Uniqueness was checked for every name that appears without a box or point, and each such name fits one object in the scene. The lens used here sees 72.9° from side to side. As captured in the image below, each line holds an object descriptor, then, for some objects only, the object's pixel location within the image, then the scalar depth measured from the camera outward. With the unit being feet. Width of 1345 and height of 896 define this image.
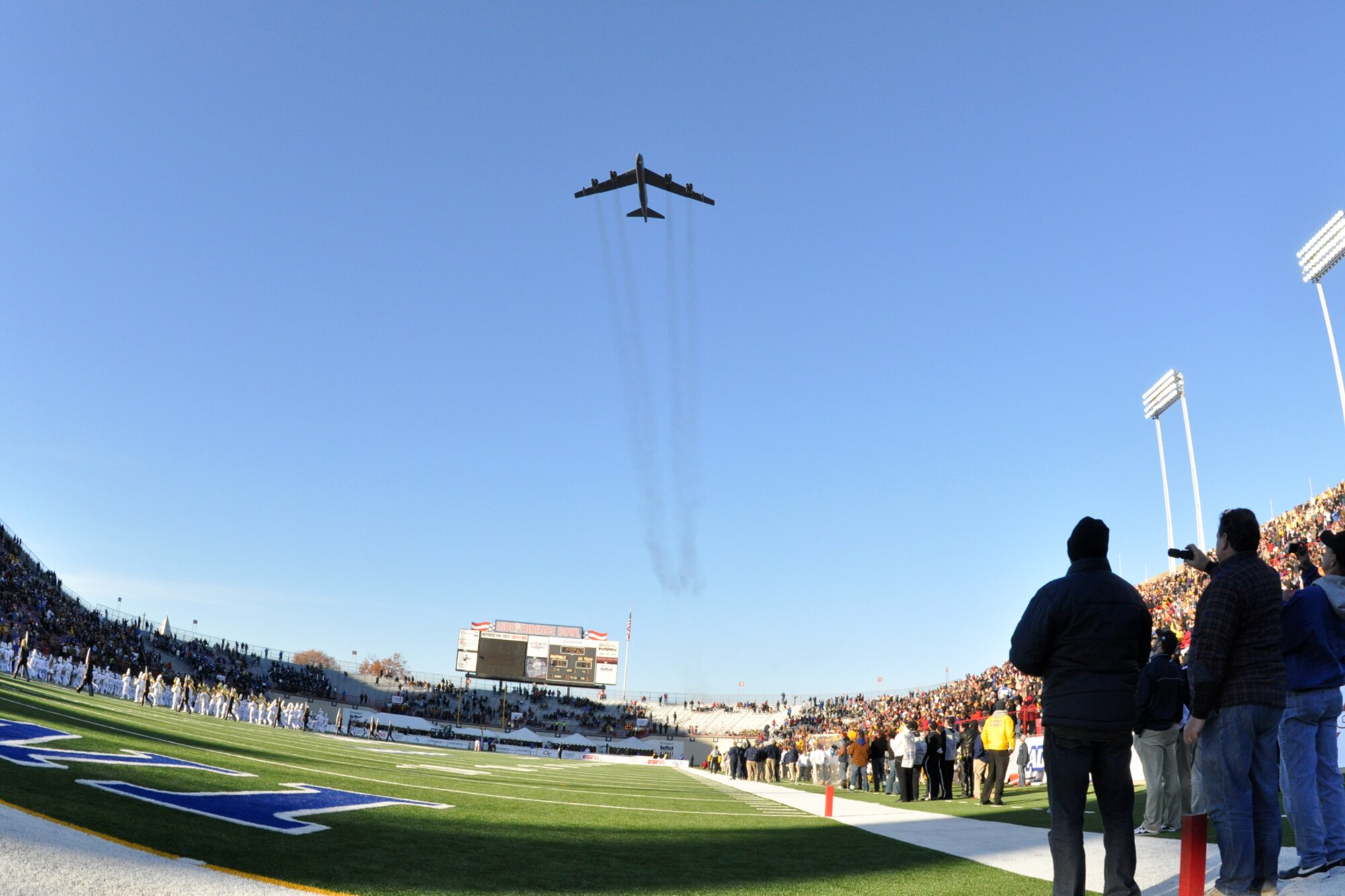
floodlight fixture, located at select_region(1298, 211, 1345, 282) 133.59
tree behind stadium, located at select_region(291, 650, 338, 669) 438.61
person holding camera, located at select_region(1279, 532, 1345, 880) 18.12
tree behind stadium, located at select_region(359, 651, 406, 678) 287.89
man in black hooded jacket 15.39
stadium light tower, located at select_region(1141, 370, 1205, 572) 170.60
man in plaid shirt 17.02
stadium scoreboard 233.55
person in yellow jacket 48.75
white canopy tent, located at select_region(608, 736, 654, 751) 221.66
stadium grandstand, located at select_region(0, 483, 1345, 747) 128.67
